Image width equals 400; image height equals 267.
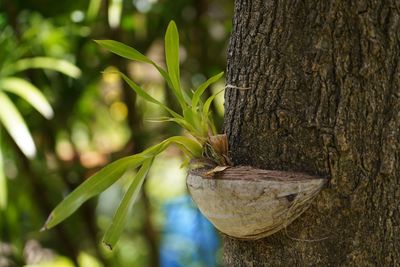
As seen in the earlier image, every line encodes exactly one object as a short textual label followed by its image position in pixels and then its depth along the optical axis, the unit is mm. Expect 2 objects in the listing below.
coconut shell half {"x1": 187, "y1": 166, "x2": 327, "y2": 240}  1453
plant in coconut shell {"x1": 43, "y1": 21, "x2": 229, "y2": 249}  1528
